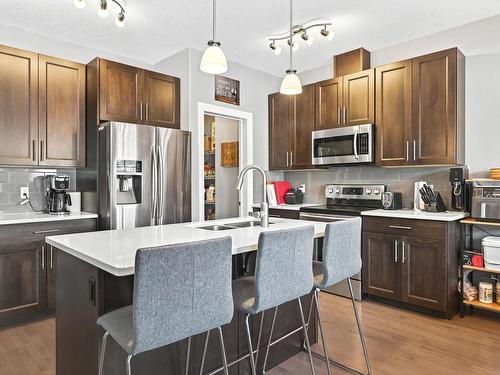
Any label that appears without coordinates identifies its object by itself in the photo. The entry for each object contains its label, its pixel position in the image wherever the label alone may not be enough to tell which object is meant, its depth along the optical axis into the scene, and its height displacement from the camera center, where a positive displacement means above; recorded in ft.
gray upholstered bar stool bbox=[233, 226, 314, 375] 5.02 -1.36
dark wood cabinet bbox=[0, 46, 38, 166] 9.90 +2.26
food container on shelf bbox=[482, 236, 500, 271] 9.16 -1.86
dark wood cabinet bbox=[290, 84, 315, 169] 13.87 +2.25
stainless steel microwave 11.94 +1.39
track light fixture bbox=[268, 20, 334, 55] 10.60 +4.85
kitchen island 4.92 -1.80
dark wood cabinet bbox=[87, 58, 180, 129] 11.04 +3.01
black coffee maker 10.77 -0.34
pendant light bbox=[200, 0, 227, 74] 6.63 +2.42
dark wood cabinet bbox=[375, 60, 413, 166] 11.00 +2.29
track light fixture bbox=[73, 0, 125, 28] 8.64 +4.55
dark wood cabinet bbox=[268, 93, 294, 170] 14.74 +2.37
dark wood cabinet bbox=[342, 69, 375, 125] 11.91 +3.02
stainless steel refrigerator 10.52 +0.25
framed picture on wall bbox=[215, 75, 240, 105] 13.46 +3.73
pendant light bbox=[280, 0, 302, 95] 8.10 +2.35
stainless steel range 11.78 -0.87
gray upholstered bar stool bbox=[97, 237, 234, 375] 3.80 -1.35
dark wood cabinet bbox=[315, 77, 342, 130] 12.87 +3.03
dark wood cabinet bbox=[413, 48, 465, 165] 10.10 +2.27
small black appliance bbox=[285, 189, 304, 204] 14.79 -0.57
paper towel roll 11.59 -0.63
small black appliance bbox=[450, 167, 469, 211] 10.07 -0.12
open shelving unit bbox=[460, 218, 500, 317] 9.28 -2.15
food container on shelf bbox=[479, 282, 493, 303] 9.48 -3.03
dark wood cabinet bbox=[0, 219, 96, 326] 9.30 -2.43
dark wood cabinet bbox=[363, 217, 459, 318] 9.52 -2.34
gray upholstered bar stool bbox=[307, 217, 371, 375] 6.07 -1.31
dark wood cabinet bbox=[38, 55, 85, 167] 10.61 +2.25
